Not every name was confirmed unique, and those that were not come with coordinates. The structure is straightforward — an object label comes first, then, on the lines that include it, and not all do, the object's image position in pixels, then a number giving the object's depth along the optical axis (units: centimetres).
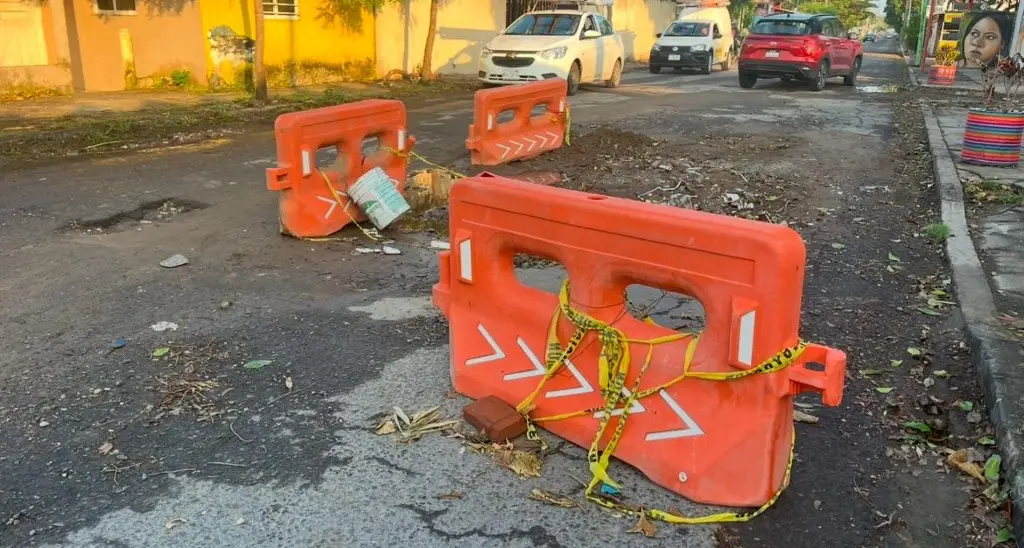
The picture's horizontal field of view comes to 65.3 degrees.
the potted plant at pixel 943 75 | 2278
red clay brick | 347
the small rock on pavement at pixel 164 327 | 476
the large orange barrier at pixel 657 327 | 285
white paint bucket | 683
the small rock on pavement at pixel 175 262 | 599
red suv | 1908
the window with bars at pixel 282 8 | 1758
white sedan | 1670
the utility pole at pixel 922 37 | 3323
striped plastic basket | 966
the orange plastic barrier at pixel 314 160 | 647
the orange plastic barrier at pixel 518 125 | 966
